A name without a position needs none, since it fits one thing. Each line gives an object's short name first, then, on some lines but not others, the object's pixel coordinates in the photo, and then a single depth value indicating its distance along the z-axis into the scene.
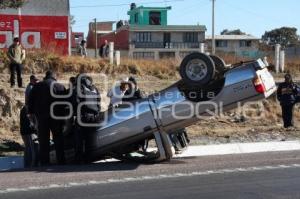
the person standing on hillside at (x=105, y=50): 27.09
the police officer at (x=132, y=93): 11.23
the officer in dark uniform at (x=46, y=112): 10.80
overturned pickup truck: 10.27
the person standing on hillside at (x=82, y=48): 32.59
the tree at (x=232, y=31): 117.93
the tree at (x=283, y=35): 114.44
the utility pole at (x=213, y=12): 61.92
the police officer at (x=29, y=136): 11.10
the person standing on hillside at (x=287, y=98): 16.88
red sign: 32.00
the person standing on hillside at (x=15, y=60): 18.88
